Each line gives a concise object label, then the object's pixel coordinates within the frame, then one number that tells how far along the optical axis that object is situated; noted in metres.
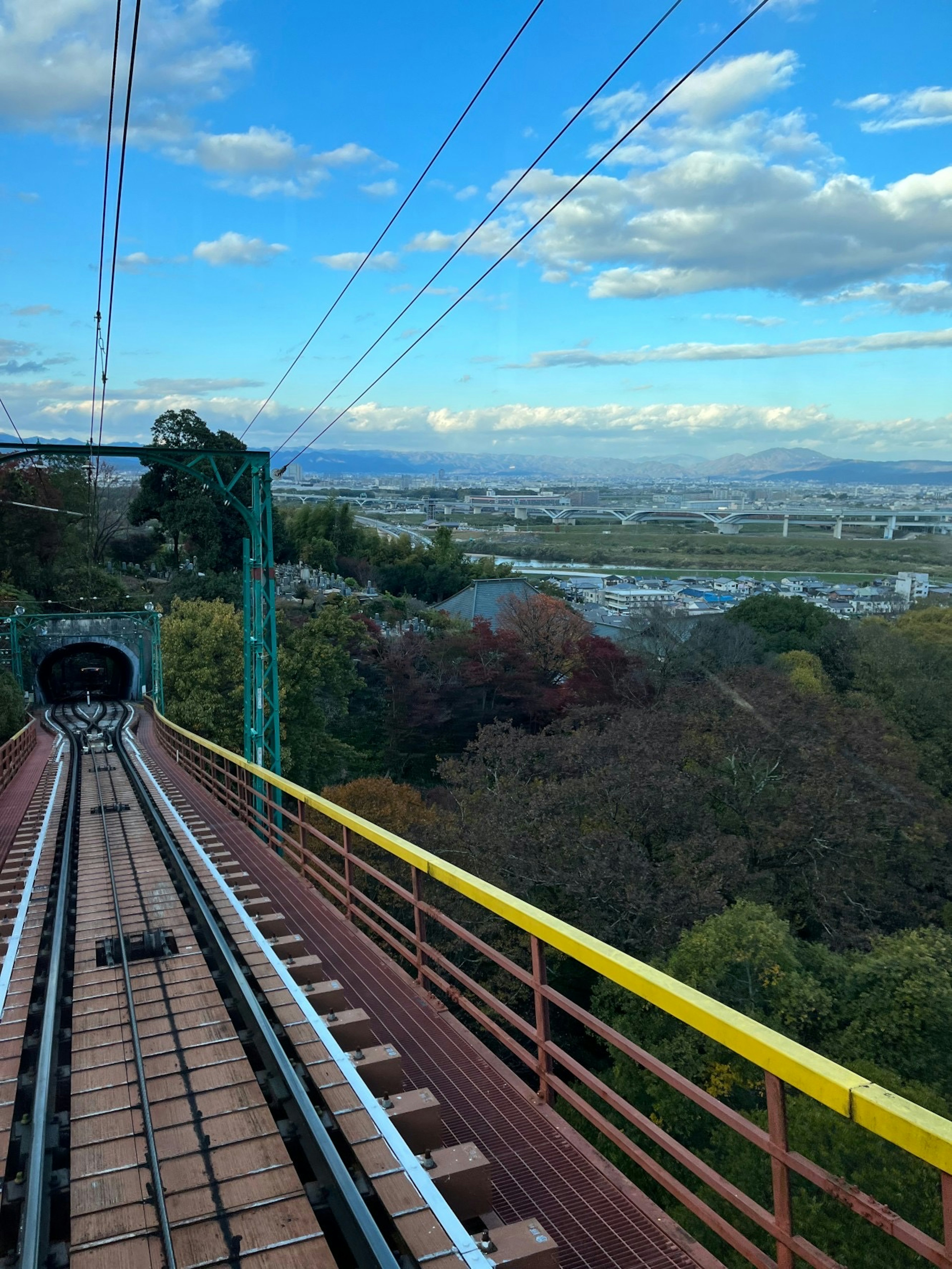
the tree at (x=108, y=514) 75.50
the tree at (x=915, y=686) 33.41
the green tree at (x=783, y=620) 45.78
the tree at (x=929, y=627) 44.06
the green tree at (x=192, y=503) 55.25
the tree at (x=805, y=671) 37.16
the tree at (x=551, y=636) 43.88
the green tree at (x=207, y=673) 33.66
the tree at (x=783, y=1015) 11.91
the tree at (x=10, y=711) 31.53
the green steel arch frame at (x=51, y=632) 34.91
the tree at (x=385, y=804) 22.83
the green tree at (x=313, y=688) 34.56
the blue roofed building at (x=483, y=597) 59.28
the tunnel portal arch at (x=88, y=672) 56.66
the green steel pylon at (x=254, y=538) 15.22
